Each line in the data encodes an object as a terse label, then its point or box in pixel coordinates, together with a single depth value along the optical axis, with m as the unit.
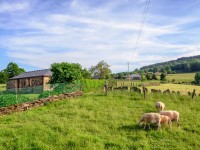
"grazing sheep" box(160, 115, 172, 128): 9.38
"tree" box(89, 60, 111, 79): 65.07
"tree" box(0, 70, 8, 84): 67.30
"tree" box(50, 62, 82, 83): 26.12
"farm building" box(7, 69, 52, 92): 38.04
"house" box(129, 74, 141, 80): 94.06
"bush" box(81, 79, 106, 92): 26.68
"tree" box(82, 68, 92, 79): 51.70
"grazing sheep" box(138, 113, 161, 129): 9.16
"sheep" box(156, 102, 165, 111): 12.29
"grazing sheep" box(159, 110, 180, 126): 10.07
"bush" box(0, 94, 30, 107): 12.92
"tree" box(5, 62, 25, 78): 68.91
